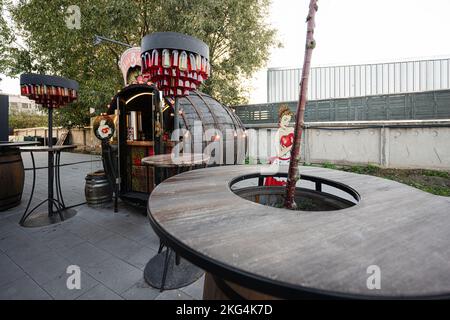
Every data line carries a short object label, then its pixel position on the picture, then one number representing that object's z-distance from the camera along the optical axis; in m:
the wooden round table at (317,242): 0.69
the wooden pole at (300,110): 1.44
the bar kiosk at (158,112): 2.50
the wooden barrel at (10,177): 4.43
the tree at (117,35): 10.72
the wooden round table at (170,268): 2.45
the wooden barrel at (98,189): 4.88
